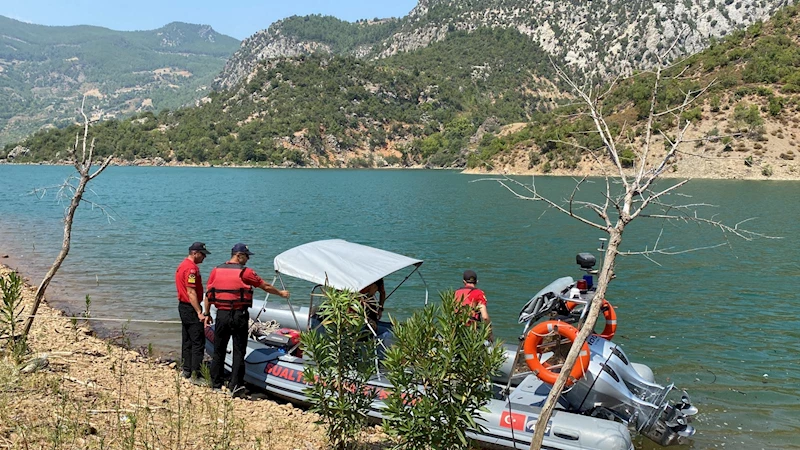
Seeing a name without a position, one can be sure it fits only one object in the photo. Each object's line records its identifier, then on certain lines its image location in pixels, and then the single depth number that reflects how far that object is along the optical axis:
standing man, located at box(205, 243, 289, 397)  8.21
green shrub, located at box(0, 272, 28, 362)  7.63
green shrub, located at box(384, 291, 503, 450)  5.11
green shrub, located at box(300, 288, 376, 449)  5.66
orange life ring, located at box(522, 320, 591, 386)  7.44
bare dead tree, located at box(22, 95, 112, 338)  8.08
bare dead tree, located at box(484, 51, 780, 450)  4.97
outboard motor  7.61
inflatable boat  7.43
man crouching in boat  7.98
